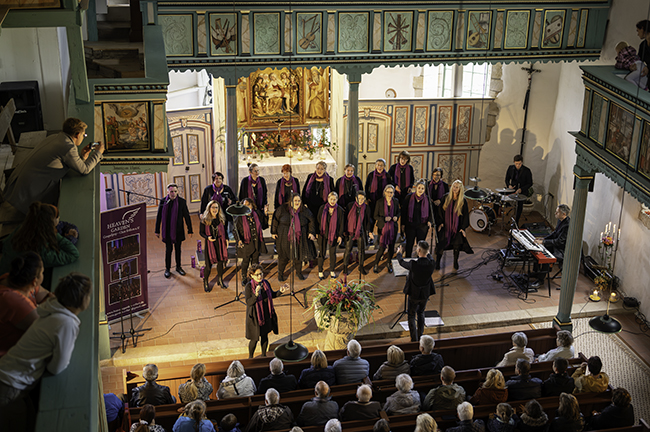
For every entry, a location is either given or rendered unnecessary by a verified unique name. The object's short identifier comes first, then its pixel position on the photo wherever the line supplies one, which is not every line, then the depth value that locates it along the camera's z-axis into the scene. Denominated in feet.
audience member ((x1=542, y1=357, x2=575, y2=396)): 25.95
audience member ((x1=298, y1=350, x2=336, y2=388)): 26.27
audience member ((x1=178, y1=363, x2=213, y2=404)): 24.38
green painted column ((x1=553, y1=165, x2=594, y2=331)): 32.45
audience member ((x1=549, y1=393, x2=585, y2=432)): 23.58
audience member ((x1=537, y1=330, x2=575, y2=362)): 28.35
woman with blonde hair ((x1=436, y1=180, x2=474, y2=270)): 39.29
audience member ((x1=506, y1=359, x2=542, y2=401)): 25.84
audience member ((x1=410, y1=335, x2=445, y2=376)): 27.27
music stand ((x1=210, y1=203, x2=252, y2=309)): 37.16
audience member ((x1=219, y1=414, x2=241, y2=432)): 22.74
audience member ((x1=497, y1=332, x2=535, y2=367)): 28.14
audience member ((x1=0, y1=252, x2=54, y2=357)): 14.21
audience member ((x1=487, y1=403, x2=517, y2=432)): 23.22
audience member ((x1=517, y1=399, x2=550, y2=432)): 23.29
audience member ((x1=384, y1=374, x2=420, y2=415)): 24.73
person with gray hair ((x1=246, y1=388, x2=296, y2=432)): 23.26
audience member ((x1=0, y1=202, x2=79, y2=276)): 16.56
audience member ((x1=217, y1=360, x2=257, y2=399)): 25.55
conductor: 32.19
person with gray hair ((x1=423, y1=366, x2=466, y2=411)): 24.66
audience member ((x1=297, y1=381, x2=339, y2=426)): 23.88
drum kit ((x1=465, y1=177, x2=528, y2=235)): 45.75
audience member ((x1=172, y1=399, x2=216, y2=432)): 22.18
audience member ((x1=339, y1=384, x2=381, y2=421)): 24.07
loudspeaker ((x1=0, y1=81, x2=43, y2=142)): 27.12
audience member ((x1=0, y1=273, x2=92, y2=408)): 13.58
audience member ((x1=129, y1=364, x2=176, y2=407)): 24.50
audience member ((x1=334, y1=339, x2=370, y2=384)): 26.84
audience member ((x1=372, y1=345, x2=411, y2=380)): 26.81
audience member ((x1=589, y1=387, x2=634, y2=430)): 24.12
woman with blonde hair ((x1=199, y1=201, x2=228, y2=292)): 36.40
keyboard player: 39.62
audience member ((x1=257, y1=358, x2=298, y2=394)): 25.82
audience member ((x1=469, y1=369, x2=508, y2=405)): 25.21
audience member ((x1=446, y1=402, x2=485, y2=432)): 22.74
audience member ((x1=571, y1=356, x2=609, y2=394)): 25.94
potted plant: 31.22
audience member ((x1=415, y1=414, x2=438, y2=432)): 22.12
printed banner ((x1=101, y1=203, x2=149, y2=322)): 32.60
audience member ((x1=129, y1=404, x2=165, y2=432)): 21.24
